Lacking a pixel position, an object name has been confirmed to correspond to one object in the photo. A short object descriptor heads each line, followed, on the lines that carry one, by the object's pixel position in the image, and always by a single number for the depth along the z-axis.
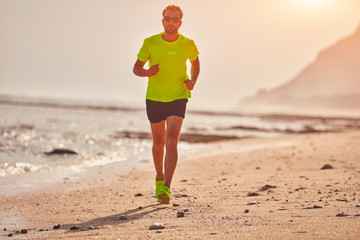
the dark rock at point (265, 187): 11.42
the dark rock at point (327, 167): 15.20
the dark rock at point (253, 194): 10.64
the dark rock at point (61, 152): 20.91
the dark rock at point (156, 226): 7.53
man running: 10.14
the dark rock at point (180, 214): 8.54
